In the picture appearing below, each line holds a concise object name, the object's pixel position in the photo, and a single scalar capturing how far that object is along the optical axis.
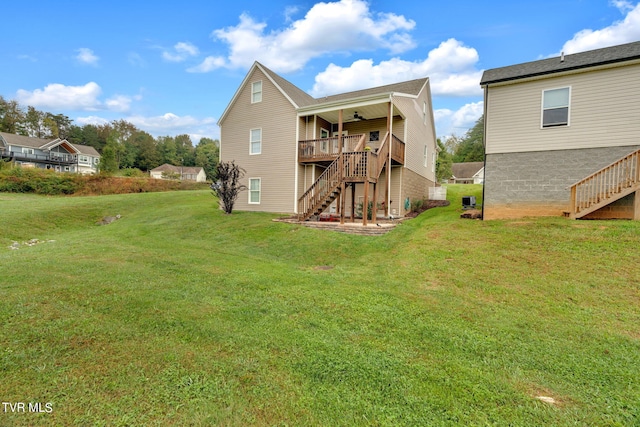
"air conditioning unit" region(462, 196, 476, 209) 14.29
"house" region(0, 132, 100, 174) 42.56
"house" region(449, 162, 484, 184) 44.00
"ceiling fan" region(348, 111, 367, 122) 15.18
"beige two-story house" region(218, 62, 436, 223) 13.27
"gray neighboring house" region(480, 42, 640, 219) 9.12
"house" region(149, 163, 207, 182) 63.53
